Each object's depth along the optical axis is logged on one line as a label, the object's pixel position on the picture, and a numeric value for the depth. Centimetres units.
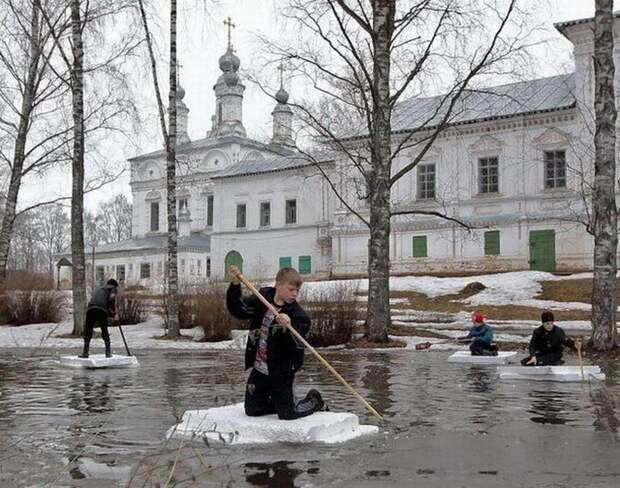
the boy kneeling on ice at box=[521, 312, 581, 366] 1074
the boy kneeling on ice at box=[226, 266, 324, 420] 602
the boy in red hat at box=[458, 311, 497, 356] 1336
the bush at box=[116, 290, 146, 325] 2319
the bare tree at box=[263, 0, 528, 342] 1708
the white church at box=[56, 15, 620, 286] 3731
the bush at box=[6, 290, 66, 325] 2319
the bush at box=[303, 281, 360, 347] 1680
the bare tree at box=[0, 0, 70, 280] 2478
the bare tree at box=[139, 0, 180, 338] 1939
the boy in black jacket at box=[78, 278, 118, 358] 1243
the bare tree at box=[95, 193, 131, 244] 10962
